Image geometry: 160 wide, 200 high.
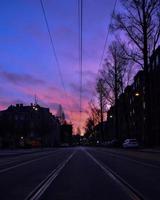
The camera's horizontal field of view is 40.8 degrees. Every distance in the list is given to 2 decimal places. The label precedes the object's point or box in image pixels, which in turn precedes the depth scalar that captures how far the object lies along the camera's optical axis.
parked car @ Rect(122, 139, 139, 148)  29.61
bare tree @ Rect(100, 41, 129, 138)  34.37
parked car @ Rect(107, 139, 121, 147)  37.49
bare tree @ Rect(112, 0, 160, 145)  22.93
